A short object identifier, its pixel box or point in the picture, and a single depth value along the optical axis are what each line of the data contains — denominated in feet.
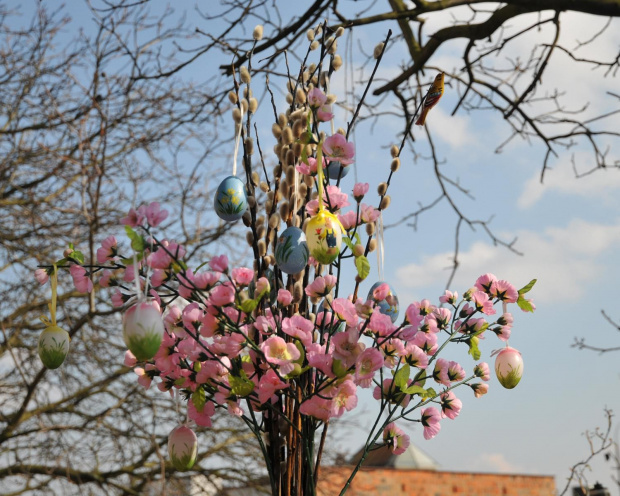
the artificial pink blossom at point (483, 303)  3.62
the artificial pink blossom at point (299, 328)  2.94
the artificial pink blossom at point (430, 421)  3.53
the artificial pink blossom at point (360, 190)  3.37
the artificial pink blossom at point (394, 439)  3.53
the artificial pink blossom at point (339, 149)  3.10
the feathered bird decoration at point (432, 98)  3.63
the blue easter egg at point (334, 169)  3.86
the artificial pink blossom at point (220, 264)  2.86
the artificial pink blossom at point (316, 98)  3.16
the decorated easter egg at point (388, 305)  3.43
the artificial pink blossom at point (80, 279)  3.32
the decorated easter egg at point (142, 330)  2.70
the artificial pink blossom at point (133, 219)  2.77
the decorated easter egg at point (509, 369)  3.73
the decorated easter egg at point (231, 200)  3.59
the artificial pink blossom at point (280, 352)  2.85
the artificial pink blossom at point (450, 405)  3.55
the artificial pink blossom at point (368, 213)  3.44
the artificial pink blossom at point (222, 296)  2.88
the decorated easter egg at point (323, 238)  3.04
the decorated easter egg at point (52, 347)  3.54
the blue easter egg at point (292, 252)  3.14
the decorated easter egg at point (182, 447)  3.50
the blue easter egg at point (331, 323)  3.16
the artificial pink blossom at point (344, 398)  3.01
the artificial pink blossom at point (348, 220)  3.44
